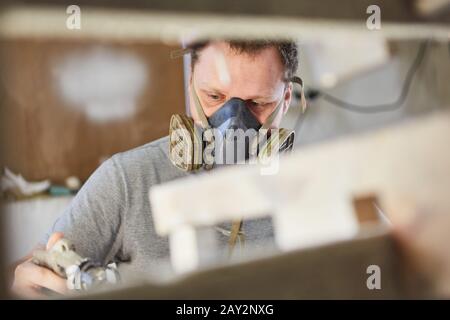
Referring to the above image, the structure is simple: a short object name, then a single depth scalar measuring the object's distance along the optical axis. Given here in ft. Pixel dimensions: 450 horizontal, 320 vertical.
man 4.16
